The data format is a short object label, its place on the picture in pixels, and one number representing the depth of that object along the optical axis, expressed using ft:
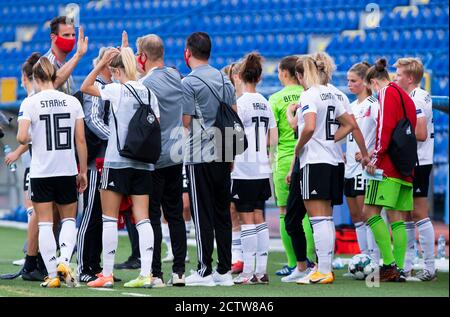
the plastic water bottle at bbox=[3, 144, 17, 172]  60.67
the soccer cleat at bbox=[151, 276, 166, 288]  52.47
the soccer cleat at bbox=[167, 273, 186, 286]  52.95
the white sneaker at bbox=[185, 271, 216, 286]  53.21
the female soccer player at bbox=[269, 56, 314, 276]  61.00
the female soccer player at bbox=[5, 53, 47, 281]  55.31
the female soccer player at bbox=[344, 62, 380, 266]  60.95
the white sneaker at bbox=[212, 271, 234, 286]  53.88
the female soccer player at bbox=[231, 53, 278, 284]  57.26
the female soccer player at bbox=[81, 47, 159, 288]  50.44
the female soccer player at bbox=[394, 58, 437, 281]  59.88
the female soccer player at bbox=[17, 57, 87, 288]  51.13
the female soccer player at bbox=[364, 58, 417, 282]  56.44
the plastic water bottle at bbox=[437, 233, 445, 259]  72.64
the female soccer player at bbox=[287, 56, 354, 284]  54.24
